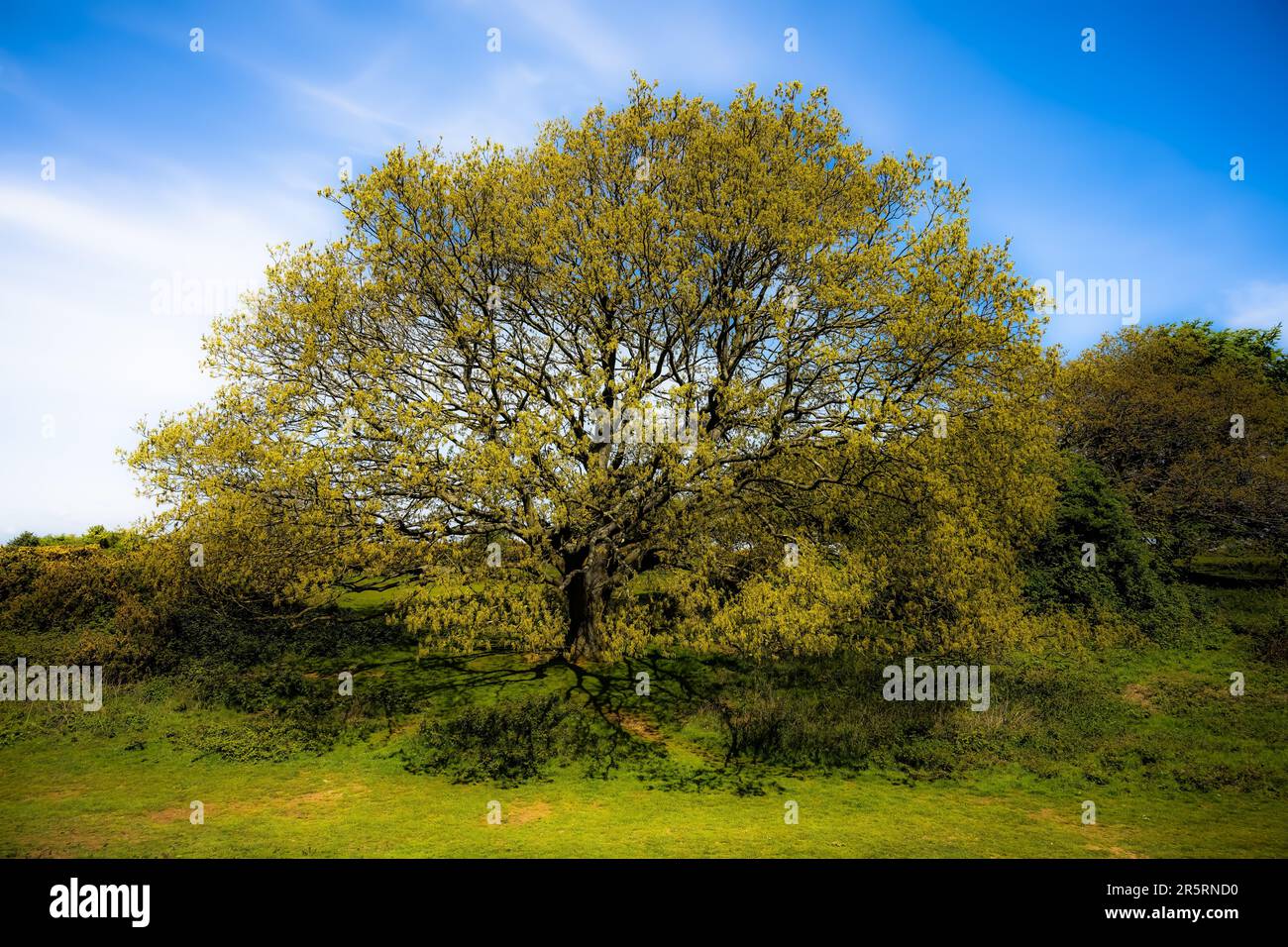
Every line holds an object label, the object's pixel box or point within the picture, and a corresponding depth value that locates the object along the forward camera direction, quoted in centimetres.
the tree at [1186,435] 3625
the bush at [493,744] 1770
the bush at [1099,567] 2961
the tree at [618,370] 1895
